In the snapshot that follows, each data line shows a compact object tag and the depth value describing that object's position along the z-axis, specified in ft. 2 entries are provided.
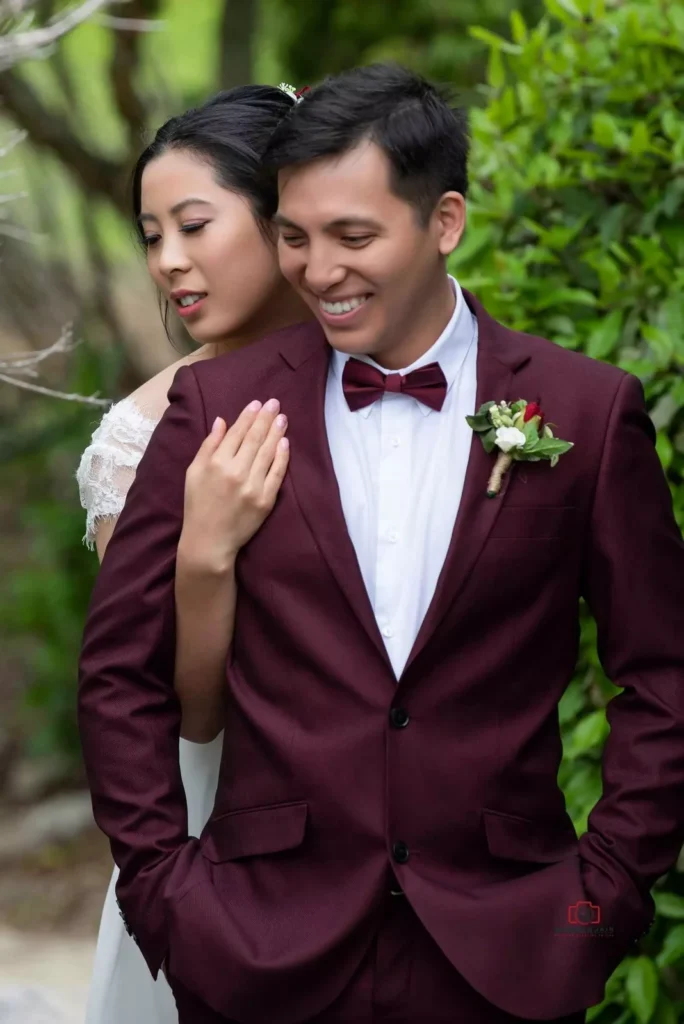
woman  15.56
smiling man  14.87
